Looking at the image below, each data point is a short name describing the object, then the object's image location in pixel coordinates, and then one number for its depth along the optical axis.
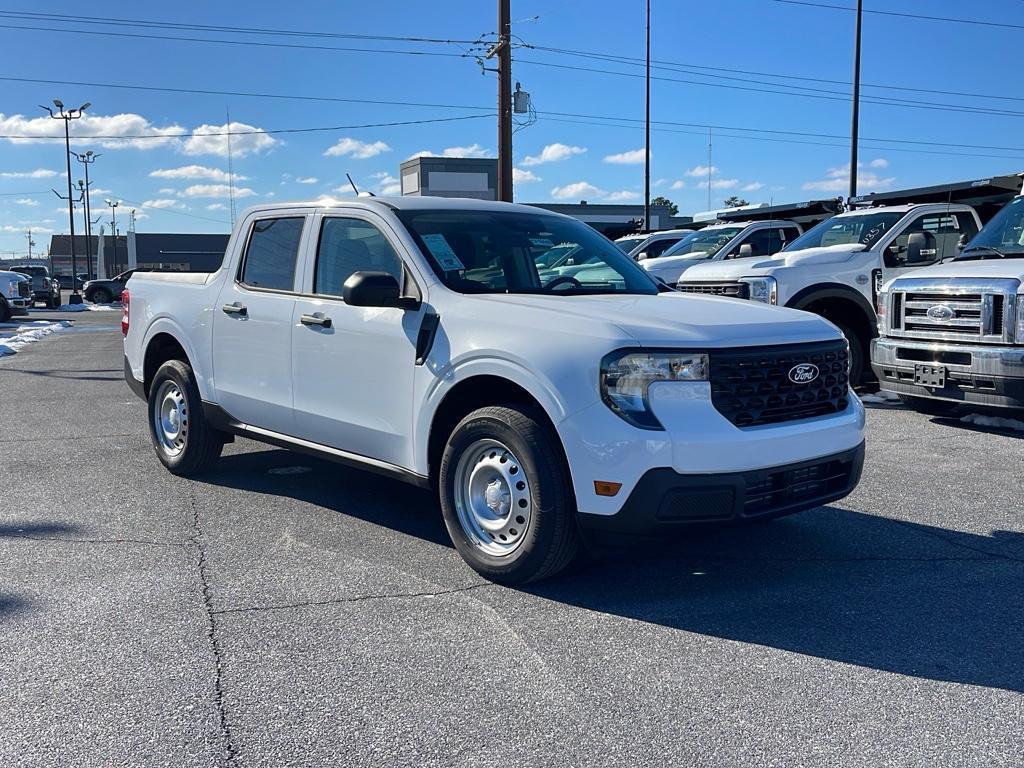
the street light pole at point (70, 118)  51.33
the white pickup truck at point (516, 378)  4.21
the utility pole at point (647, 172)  34.97
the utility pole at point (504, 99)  22.30
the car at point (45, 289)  41.81
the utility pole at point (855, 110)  24.44
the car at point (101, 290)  49.81
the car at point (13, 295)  28.38
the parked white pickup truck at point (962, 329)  8.16
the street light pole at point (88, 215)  63.43
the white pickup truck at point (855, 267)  10.97
